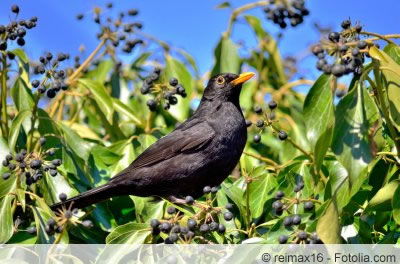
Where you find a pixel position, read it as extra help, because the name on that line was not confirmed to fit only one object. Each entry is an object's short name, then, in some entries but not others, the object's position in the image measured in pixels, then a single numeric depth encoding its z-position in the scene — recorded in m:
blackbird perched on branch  10.66
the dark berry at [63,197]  9.33
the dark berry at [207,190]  8.73
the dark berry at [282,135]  9.32
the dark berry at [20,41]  9.98
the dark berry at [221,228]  7.73
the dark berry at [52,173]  8.86
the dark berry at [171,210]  8.14
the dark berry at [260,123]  8.89
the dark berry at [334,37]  7.21
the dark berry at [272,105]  9.60
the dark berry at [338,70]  7.12
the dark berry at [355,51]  7.08
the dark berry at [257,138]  9.52
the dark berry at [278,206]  7.85
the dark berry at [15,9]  10.01
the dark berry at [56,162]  8.91
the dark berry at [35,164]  8.38
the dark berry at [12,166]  8.80
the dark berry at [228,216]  7.89
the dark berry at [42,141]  9.56
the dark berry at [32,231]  8.50
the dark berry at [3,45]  9.78
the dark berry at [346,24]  7.66
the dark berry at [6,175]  8.84
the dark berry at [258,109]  9.29
